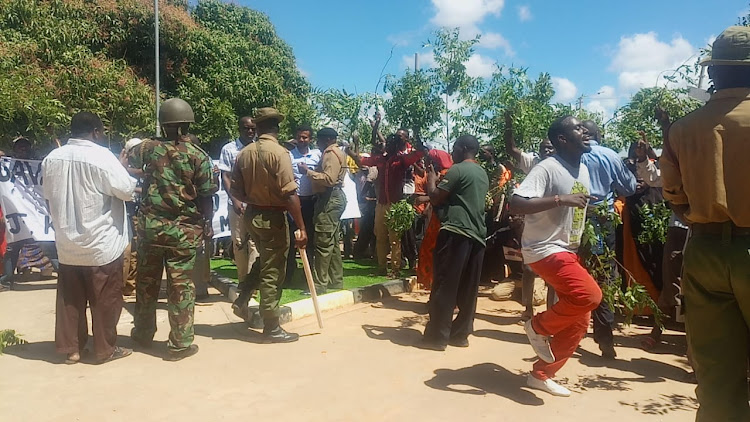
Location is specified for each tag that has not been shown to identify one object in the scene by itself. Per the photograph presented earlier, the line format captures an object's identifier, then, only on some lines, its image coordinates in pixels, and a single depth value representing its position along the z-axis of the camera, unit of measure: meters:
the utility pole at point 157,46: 16.17
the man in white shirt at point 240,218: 6.79
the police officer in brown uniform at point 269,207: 5.21
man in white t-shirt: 3.89
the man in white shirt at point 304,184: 7.46
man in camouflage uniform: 4.76
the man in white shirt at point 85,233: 4.51
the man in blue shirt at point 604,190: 4.94
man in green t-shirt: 5.24
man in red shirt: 8.00
